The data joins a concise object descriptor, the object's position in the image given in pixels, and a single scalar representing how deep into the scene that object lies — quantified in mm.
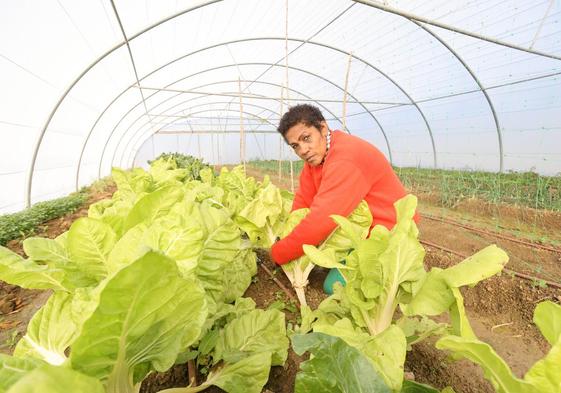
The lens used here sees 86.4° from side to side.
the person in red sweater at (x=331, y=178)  1937
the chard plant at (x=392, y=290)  887
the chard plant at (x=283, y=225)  2031
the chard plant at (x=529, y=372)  508
